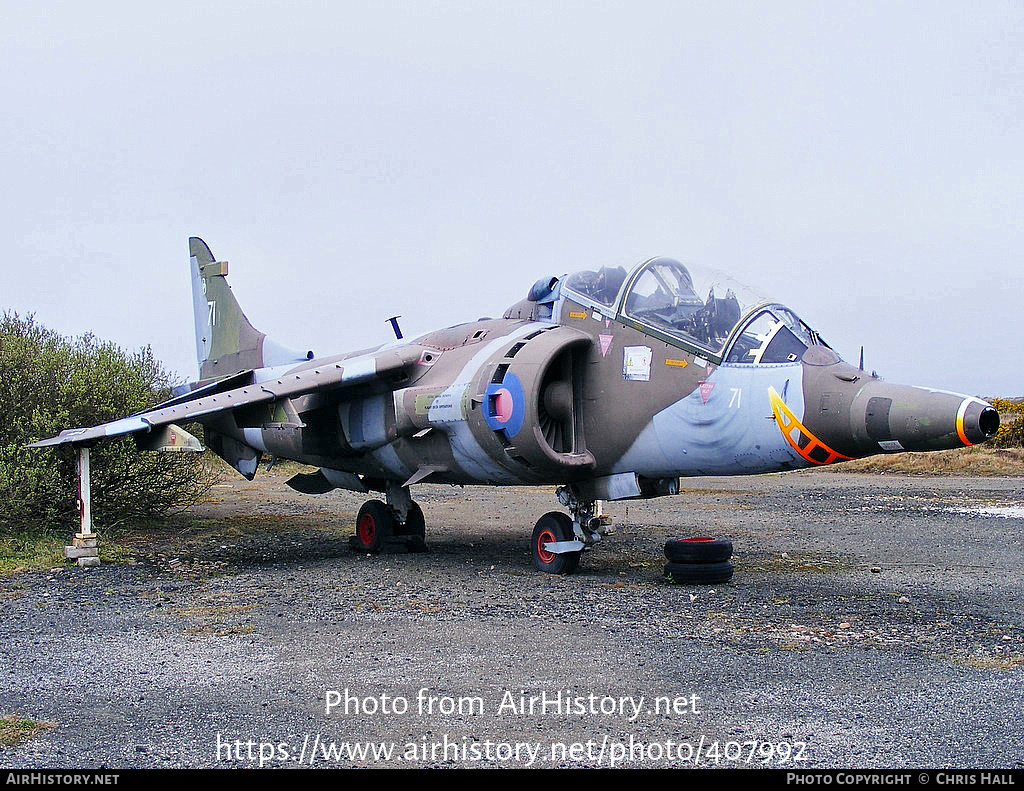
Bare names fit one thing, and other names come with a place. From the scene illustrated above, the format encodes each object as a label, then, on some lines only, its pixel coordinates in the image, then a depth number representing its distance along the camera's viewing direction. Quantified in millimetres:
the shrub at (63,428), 12859
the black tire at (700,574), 9039
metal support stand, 10789
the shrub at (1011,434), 33000
